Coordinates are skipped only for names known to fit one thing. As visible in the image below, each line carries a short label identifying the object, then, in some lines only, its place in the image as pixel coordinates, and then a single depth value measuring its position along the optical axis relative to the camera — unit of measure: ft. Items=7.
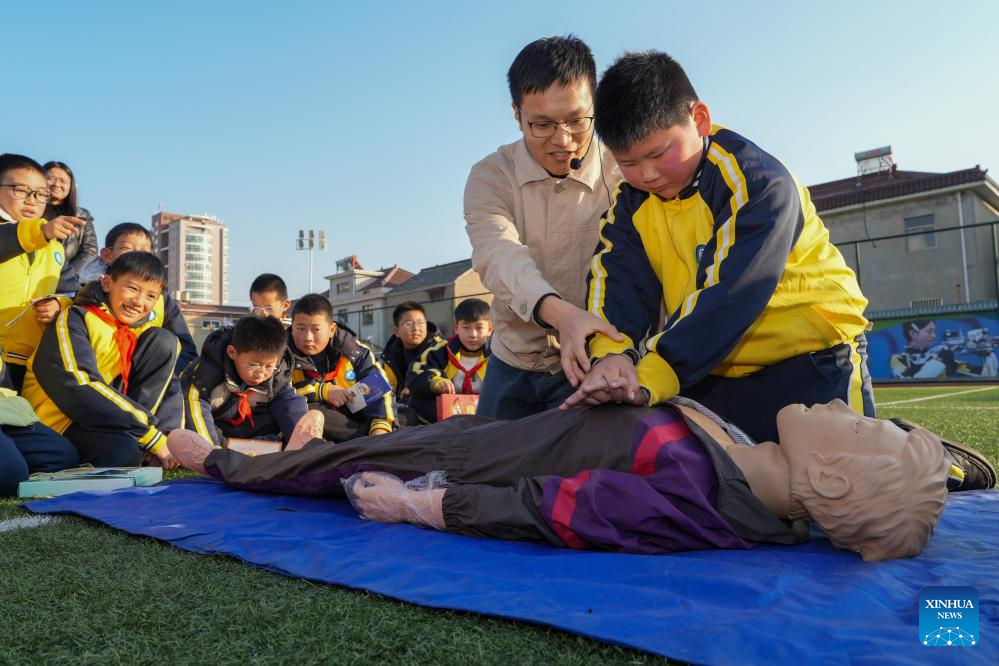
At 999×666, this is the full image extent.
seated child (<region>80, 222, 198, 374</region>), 17.98
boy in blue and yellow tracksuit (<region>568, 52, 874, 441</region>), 7.18
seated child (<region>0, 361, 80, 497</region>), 11.96
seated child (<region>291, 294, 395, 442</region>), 18.40
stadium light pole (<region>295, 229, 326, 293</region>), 145.79
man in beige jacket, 9.34
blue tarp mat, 4.09
